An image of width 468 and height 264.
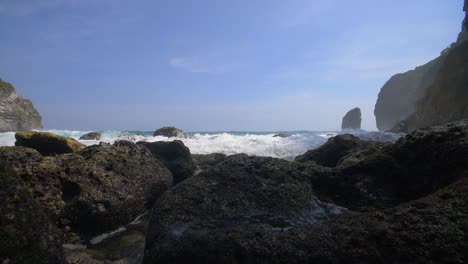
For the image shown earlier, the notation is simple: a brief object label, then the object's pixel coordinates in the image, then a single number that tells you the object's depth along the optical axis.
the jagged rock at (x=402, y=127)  35.23
